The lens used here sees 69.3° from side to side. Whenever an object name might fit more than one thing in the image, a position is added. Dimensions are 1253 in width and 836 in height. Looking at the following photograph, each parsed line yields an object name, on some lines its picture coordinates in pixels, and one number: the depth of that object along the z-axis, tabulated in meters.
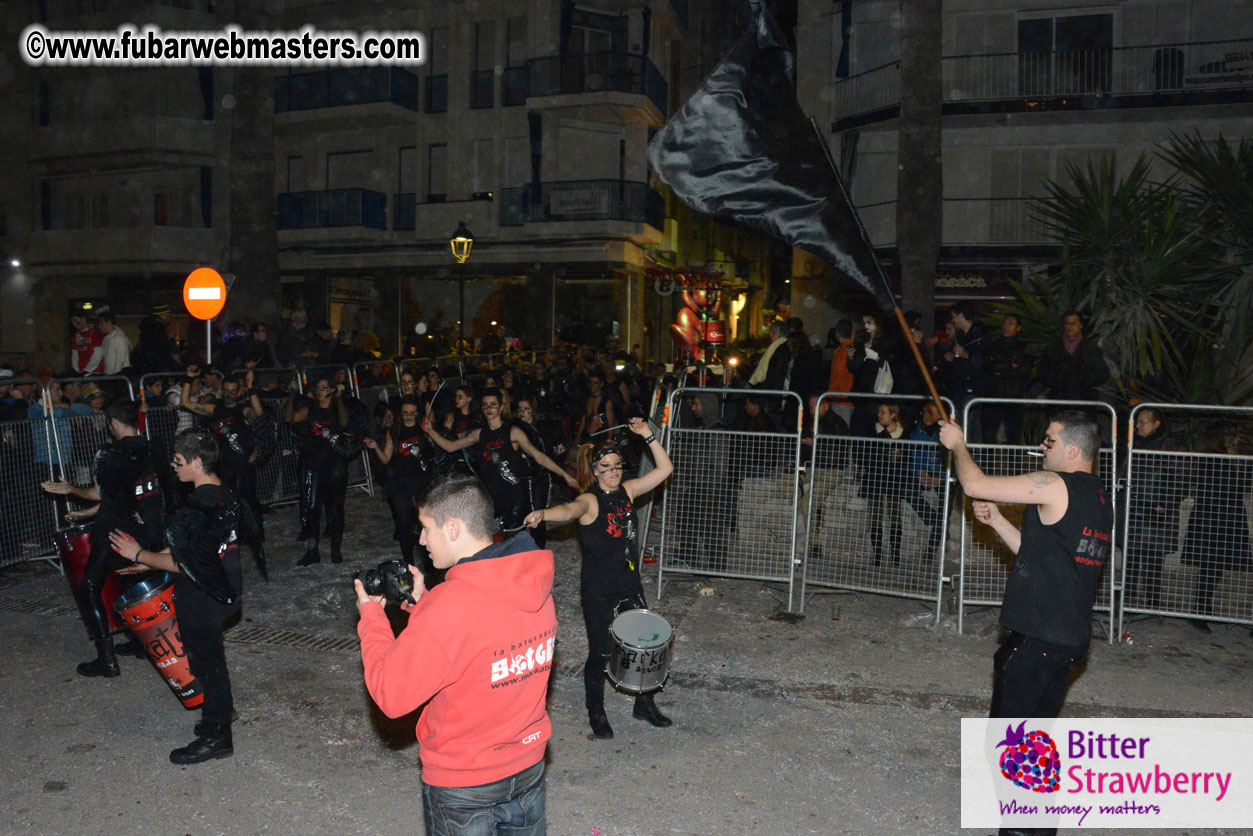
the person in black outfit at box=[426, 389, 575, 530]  8.27
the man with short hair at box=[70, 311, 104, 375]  12.38
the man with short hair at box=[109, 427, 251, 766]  4.89
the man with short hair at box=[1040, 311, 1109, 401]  9.31
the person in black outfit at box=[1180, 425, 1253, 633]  7.23
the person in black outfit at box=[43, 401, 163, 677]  6.09
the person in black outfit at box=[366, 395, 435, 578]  8.56
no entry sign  13.55
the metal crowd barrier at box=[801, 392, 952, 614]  8.01
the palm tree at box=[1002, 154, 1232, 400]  9.30
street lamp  20.17
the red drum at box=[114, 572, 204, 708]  5.23
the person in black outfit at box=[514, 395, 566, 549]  8.72
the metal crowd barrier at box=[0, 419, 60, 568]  8.66
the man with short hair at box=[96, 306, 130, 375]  12.14
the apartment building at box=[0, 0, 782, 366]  28.48
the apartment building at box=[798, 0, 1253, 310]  21.03
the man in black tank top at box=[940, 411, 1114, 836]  4.09
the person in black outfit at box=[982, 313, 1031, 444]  10.03
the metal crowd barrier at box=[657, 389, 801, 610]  8.37
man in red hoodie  2.79
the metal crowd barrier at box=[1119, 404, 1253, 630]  7.25
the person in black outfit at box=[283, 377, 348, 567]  9.20
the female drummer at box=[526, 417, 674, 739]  5.44
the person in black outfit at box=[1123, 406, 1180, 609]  7.38
